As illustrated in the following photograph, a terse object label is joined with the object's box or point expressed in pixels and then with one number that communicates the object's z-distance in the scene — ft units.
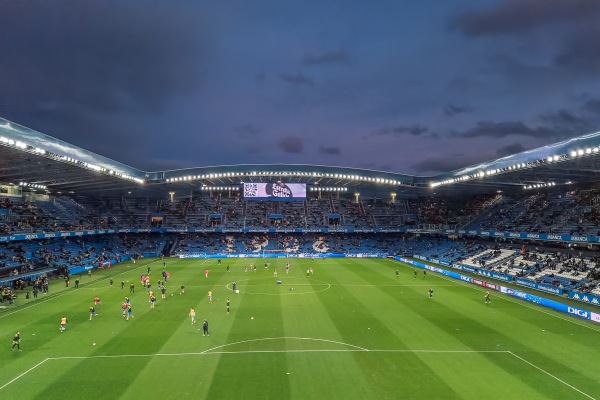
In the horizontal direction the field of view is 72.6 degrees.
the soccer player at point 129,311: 102.53
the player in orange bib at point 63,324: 92.02
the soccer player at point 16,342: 79.25
